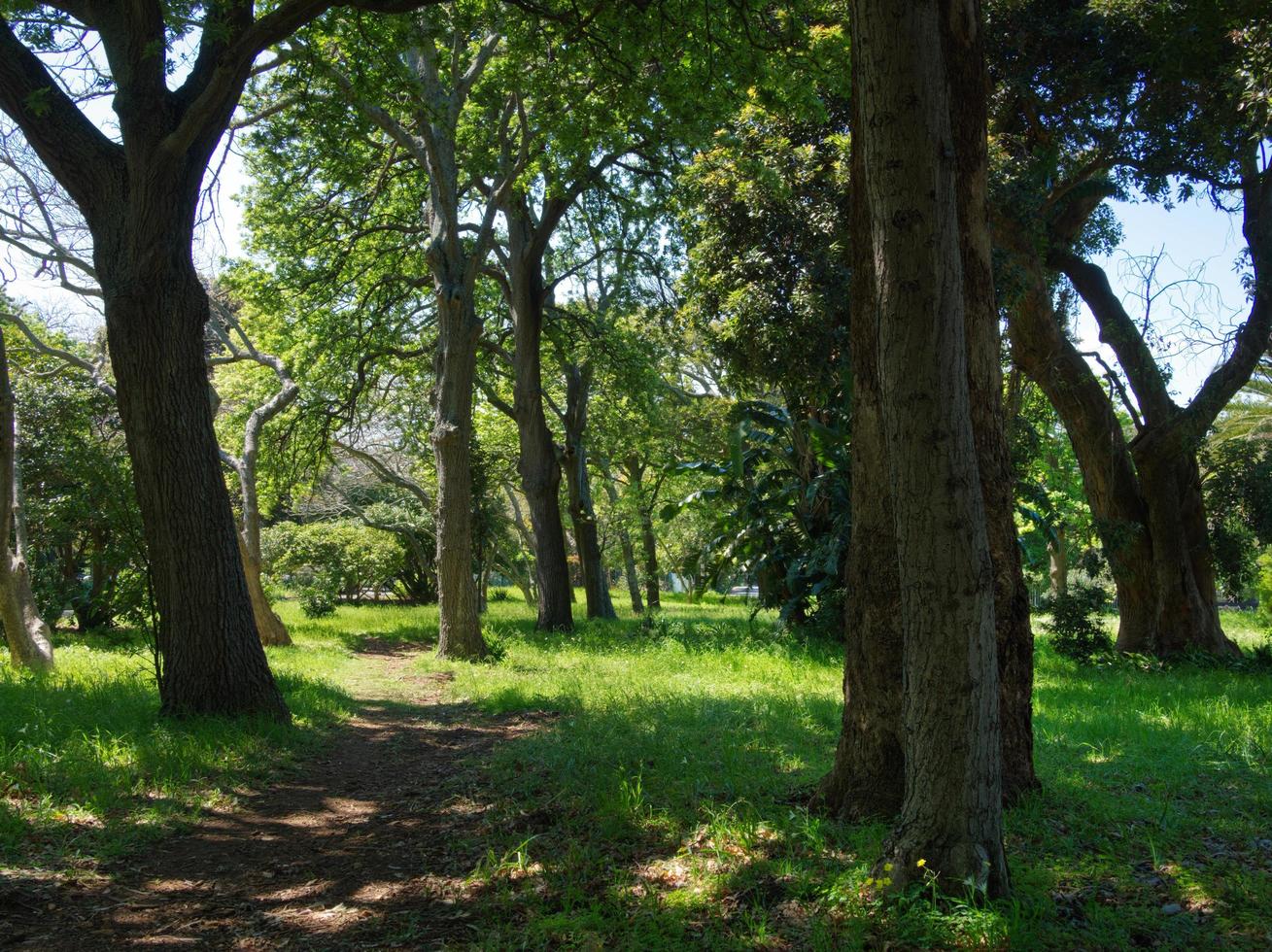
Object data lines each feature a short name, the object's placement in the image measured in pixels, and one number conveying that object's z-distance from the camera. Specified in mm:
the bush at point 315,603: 21516
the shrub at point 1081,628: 13242
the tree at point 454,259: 12625
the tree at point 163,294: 7090
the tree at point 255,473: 14273
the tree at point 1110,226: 10336
